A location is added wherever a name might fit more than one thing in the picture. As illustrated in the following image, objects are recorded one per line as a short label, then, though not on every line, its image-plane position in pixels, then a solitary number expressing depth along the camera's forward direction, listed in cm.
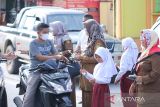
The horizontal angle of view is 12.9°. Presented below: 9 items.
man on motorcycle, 1107
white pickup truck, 1855
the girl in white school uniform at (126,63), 1187
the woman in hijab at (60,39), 1224
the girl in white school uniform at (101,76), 1123
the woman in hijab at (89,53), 1194
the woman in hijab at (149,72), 884
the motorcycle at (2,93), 1147
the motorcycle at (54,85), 1051
